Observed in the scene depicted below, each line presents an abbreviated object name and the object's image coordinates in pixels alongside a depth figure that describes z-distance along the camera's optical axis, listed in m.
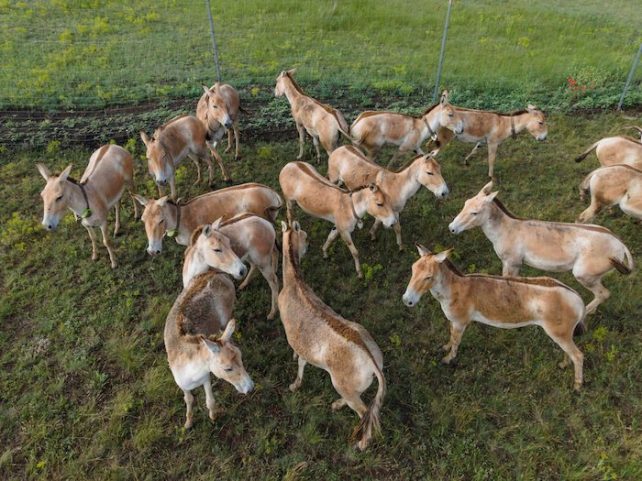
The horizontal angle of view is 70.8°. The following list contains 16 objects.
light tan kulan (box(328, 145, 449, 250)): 7.71
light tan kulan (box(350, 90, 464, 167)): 9.58
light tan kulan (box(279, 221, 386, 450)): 5.03
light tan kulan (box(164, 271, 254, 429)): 4.95
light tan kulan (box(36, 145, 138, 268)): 7.21
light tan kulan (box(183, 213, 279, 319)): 6.21
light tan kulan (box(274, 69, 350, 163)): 9.63
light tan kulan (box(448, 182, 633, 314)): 6.48
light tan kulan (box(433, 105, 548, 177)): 9.73
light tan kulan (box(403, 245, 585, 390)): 5.73
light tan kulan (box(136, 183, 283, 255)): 7.16
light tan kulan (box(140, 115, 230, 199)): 8.34
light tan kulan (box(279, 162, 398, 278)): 7.29
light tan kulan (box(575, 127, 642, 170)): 8.69
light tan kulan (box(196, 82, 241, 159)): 9.43
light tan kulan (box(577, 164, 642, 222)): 7.69
